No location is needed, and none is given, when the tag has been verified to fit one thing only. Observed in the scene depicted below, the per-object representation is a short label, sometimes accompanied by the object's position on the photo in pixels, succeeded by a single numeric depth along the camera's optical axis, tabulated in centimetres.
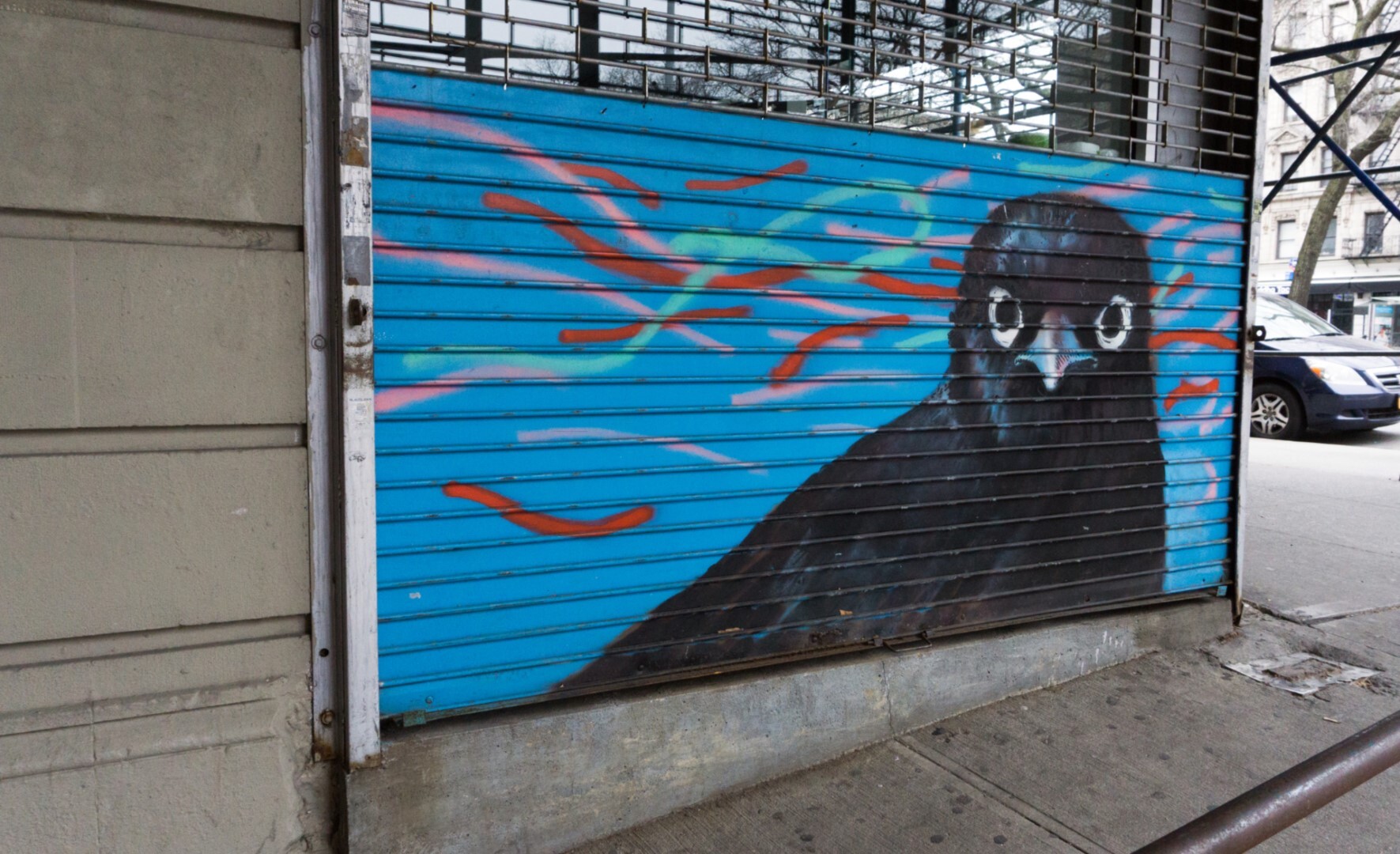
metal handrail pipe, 146
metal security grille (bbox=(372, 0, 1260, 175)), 321
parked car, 1098
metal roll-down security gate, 306
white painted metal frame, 277
